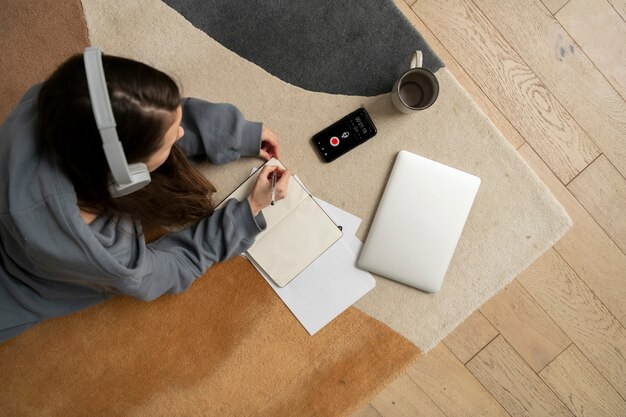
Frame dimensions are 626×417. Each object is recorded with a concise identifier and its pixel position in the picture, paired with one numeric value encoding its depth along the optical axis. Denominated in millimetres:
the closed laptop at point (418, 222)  926
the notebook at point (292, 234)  921
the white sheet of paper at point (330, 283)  938
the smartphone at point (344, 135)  944
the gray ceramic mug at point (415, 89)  894
